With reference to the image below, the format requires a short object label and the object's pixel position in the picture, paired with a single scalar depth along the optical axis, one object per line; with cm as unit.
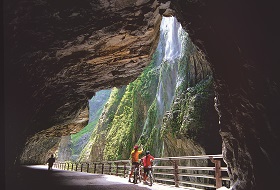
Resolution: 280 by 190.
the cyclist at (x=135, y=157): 1273
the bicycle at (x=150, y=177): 1192
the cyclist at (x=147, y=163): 1230
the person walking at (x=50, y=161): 2933
